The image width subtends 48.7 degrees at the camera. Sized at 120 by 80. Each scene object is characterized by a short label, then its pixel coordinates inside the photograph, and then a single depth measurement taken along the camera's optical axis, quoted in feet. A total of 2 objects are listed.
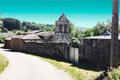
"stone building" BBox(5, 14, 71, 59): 52.17
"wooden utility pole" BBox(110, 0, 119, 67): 20.00
